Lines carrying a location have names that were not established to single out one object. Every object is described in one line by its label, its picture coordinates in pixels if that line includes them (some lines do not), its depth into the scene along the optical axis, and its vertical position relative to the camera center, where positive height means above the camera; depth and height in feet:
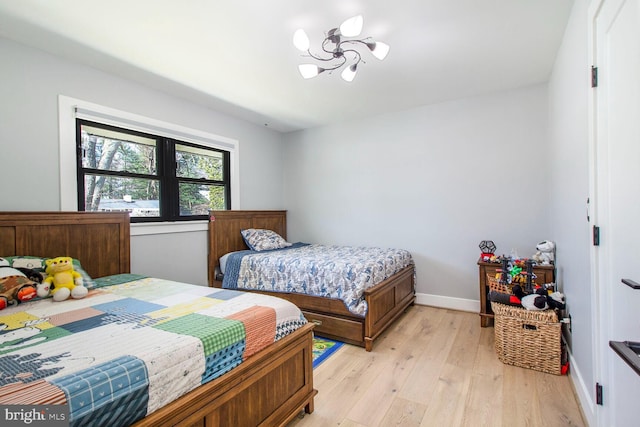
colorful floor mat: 8.05 -3.97
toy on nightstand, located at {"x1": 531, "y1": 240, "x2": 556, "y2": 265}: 9.11 -1.38
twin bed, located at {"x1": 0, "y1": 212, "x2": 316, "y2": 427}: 2.98 -1.65
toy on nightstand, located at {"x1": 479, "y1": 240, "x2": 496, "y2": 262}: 10.75 -1.36
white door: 3.64 +0.18
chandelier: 5.96 +4.18
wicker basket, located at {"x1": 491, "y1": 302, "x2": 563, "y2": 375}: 7.09 -3.21
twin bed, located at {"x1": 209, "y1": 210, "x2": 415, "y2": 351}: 8.68 -2.39
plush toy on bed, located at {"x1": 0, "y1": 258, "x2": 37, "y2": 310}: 5.41 -1.32
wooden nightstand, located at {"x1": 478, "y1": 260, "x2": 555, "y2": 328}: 9.74 -2.71
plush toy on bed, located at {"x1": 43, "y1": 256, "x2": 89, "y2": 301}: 5.89 -1.33
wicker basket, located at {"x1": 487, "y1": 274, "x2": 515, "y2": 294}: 8.36 -2.19
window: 8.87 +1.41
